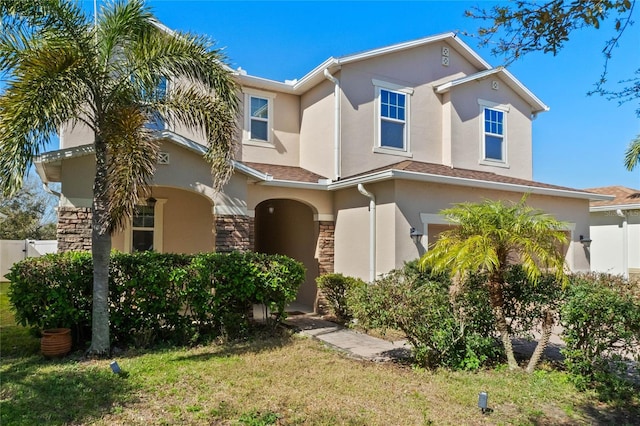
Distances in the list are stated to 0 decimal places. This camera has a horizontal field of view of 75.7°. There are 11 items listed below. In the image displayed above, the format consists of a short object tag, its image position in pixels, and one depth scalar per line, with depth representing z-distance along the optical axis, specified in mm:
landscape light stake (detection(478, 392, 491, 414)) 5234
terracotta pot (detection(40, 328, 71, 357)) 7336
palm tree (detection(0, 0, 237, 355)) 6363
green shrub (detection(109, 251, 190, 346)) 8125
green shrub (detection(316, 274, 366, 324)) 10977
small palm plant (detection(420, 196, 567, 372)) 6594
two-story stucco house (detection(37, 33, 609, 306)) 10898
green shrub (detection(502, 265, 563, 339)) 6945
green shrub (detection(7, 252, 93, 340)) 7539
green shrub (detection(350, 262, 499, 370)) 6941
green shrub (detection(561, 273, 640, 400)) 5961
